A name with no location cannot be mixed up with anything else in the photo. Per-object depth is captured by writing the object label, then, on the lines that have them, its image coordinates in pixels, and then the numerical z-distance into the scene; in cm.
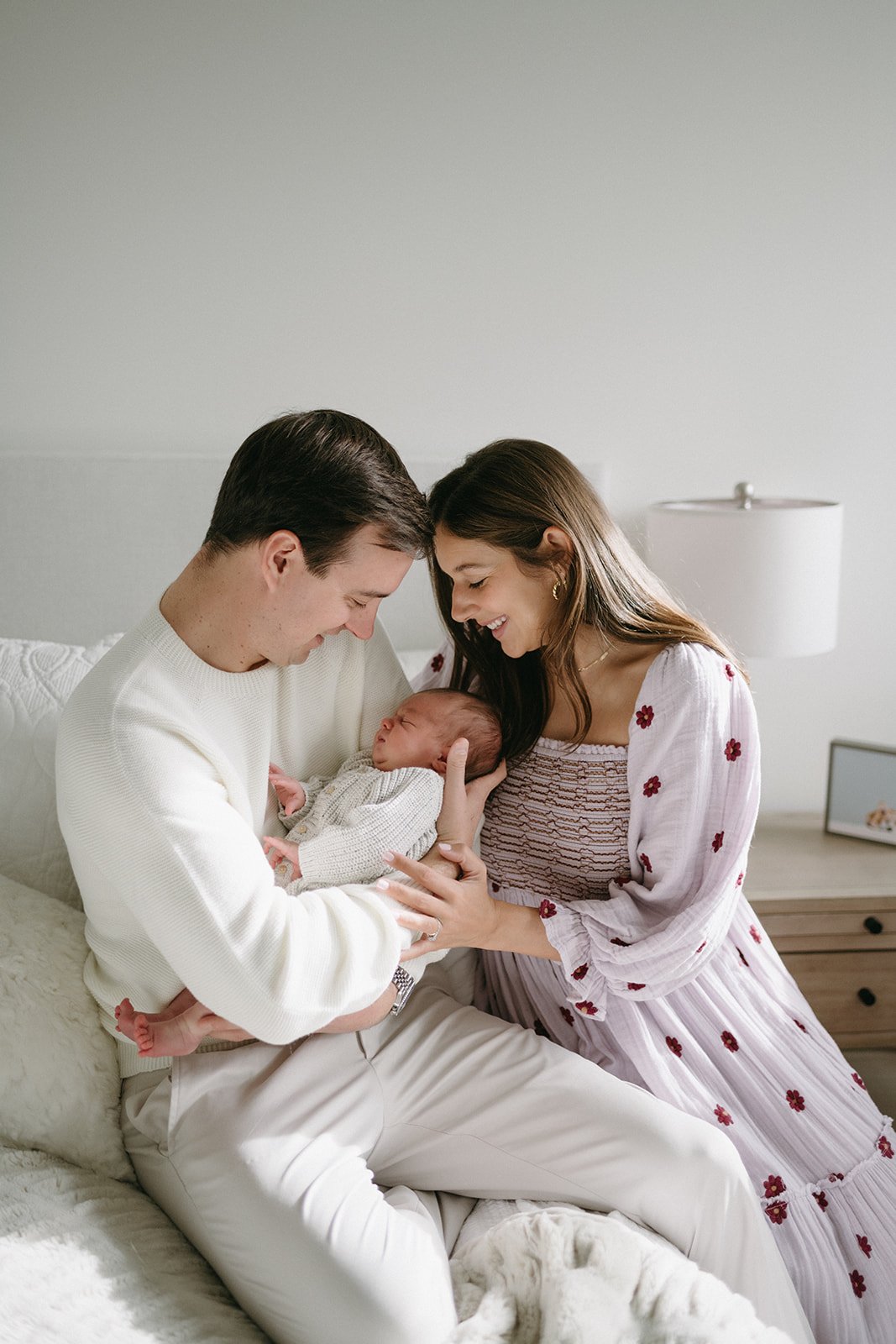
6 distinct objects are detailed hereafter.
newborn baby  126
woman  141
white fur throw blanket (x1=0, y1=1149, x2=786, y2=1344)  103
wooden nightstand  207
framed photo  229
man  116
